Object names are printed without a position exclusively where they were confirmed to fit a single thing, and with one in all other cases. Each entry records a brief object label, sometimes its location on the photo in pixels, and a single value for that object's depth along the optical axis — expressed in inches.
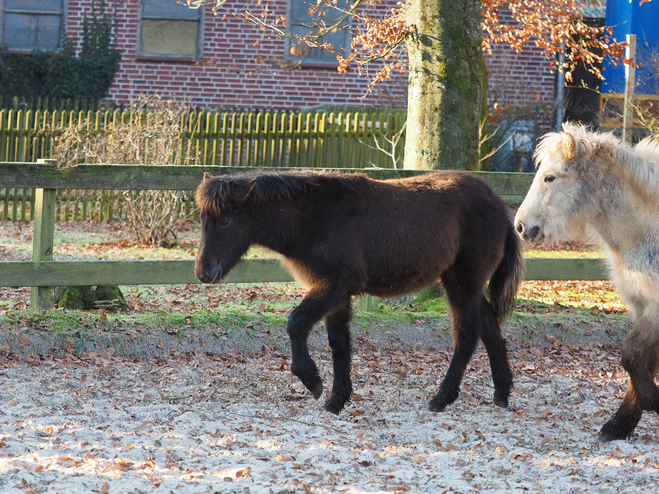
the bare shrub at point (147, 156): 882.1
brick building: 1369.3
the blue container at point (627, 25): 1357.0
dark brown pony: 393.4
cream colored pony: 368.2
